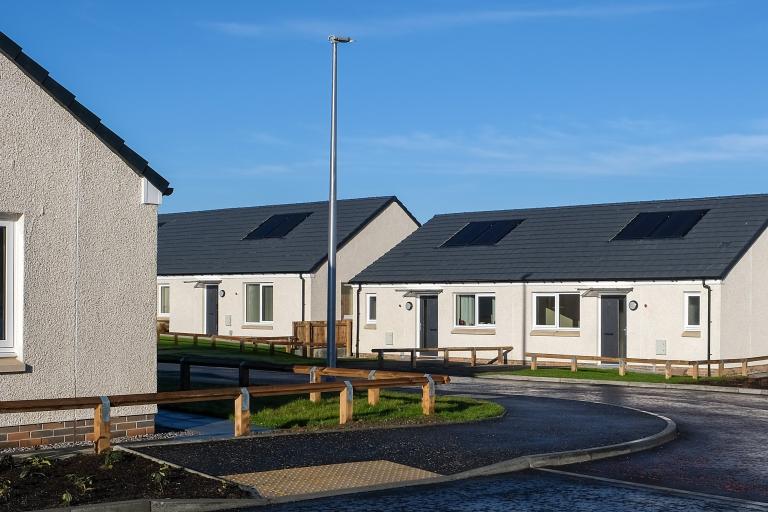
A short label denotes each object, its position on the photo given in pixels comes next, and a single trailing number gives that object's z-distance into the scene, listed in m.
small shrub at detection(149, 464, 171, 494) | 10.96
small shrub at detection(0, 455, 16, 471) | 11.59
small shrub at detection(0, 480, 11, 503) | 10.27
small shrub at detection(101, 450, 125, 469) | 11.89
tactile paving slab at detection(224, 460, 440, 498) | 11.41
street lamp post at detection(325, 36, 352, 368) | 24.94
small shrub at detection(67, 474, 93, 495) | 10.66
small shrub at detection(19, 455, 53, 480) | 11.20
